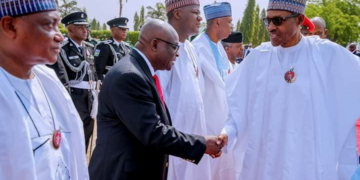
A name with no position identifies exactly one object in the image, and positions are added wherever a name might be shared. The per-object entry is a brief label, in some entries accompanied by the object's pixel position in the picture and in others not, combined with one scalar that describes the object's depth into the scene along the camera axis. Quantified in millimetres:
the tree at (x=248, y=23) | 64750
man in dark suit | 2369
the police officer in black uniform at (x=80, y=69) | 5438
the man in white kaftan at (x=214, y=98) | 4402
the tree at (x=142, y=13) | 95400
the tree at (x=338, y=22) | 36375
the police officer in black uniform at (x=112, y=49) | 7355
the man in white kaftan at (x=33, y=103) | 1547
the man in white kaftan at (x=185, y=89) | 3881
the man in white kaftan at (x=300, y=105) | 3023
